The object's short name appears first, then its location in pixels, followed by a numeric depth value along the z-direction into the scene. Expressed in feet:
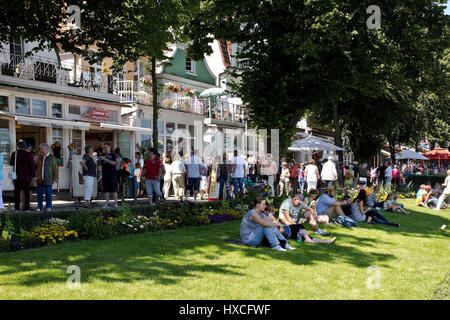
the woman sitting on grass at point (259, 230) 33.30
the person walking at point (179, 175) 55.47
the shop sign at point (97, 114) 76.59
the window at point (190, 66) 115.14
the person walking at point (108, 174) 46.57
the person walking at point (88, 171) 45.57
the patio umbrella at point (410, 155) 133.87
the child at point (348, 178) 82.74
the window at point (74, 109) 74.33
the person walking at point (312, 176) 69.56
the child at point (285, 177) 71.72
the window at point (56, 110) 71.51
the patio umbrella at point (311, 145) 92.76
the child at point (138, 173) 63.67
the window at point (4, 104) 63.57
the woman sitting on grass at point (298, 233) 37.67
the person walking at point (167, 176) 60.85
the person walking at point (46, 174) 42.06
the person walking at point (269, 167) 59.52
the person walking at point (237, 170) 61.05
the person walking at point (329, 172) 68.34
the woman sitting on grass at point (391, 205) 63.62
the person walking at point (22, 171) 42.80
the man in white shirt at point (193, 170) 56.03
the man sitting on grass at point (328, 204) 49.26
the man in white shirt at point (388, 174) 89.92
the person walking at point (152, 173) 50.85
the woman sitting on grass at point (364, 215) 52.29
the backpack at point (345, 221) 48.05
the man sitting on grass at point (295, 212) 39.96
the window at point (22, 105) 65.91
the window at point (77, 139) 73.46
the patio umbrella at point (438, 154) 148.17
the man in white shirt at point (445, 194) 66.64
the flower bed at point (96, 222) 30.12
